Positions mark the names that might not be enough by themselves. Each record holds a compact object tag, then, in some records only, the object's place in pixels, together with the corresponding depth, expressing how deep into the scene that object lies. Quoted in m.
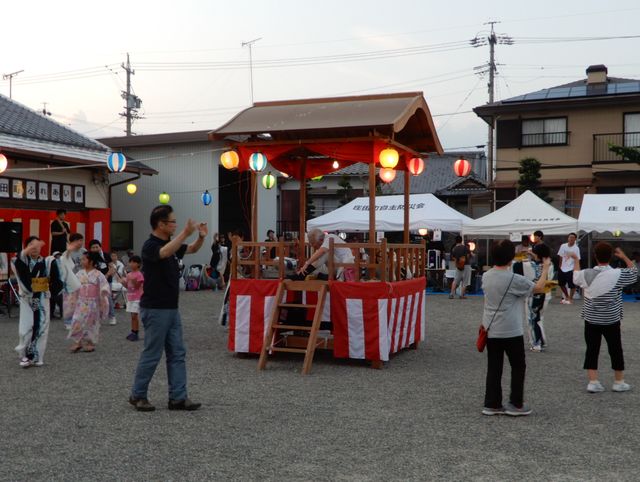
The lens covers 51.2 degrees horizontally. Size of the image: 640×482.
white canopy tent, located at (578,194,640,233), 17.09
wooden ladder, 7.71
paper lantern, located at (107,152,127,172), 13.27
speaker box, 12.02
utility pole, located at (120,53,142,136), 38.80
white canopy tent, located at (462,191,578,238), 17.45
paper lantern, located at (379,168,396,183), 10.61
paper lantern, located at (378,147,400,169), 8.56
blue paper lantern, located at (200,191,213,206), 20.28
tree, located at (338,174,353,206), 27.35
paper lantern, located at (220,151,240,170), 9.49
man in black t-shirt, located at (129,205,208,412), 5.62
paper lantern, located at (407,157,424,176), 10.02
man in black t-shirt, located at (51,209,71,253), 13.41
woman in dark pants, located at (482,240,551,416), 5.65
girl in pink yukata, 8.97
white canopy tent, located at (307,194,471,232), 19.45
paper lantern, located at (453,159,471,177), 15.47
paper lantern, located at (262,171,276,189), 17.05
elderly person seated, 8.23
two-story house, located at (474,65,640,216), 24.28
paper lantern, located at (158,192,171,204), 20.12
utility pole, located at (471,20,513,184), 33.00
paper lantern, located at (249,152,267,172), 9.07
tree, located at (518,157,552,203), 23.05
